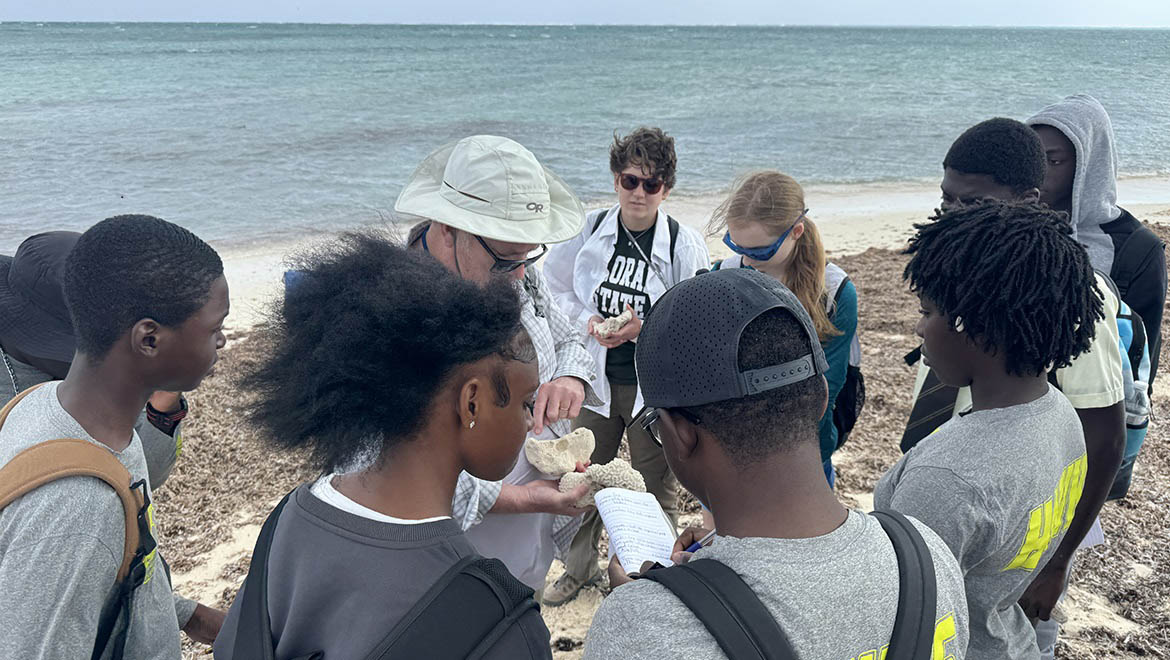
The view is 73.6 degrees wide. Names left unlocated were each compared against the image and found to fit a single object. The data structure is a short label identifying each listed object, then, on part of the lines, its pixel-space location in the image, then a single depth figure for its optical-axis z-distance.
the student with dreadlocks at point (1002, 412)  1.82
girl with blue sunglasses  3.58
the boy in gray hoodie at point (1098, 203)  3.34
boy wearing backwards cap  1.28
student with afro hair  1.42
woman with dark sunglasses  4.17
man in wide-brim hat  2.67
